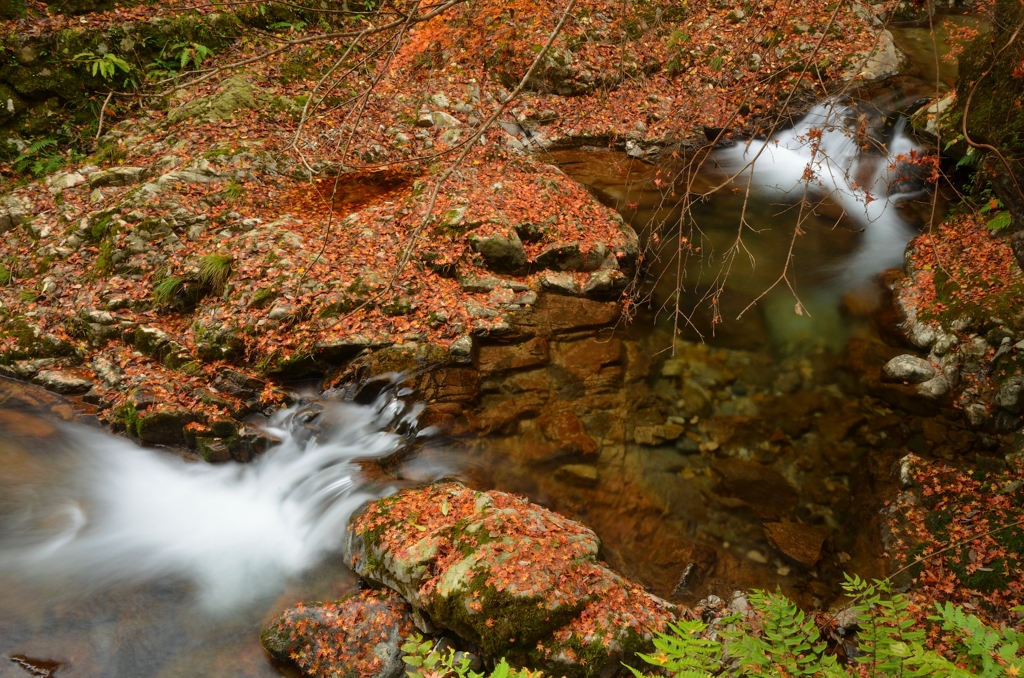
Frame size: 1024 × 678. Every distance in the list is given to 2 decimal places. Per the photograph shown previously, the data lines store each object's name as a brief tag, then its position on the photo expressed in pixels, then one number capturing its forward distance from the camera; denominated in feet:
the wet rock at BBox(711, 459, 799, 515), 20.36
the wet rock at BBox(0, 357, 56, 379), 23.24
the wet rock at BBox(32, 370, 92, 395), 22.80
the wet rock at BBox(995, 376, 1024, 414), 21.07
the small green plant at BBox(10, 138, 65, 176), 29.27
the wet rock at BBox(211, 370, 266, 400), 22.49
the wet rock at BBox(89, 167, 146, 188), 27.81
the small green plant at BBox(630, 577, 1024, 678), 7.41
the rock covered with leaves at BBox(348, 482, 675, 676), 14.30
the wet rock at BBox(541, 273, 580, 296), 27.78
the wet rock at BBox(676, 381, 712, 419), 23.73
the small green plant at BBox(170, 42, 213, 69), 32.83
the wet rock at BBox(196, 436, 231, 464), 20.95
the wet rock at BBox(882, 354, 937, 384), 23.98
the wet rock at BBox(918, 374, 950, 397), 23.35
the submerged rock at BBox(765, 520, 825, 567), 18.52
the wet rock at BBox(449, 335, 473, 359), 23.91
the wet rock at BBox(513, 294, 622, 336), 26.18
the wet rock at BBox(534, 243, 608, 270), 28.32
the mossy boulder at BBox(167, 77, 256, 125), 30.76
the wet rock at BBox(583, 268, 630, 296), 28.04
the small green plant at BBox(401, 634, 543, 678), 7.30
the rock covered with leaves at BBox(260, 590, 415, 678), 14.82
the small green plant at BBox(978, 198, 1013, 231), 26.00
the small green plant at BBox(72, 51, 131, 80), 30.58
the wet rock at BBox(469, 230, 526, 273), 27.40
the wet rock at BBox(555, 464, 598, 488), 20.88
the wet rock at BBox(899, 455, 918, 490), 20.10
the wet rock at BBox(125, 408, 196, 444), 21.16
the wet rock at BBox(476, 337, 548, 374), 24.35
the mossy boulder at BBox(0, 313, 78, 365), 23.36
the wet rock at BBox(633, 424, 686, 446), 22.49
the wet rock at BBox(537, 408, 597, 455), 21.89
